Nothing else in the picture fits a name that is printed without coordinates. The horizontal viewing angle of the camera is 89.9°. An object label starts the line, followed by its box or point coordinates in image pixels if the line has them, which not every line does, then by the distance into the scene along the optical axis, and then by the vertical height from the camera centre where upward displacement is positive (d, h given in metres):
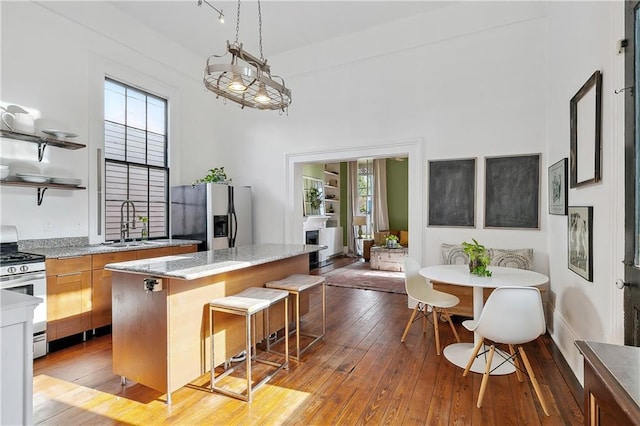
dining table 2.57 -0.57
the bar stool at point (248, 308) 2.23 -0.68
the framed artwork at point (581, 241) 2.25 -0.22
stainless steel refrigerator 4.71 -0.02
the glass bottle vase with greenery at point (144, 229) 4.31 -0.23
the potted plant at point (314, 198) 7.97 +0.38
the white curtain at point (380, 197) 9.03 +0.44
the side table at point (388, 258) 6.86 -0.99
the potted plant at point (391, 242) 7.14 -0.66
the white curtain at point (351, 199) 9.37 +0.40
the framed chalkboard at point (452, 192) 4.18 +0.27
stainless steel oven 2.65 -0.54
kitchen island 2.13 -0.75
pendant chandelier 2.35 +1.02
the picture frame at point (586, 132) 2.11 +0.60
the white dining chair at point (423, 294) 2.97 -0.82
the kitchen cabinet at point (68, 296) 2.96 -0.80
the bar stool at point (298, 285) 2.81 -0.66
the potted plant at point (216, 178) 5.05 +0.56
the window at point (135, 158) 4.24 +0.78
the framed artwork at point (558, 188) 3.00 +0.25
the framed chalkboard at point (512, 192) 3.85 +0.25
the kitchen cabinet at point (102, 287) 3.29 -0.77
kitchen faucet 4.03 -0.13
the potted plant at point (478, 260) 2.85 -0.43
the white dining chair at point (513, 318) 2.10 -0.71
